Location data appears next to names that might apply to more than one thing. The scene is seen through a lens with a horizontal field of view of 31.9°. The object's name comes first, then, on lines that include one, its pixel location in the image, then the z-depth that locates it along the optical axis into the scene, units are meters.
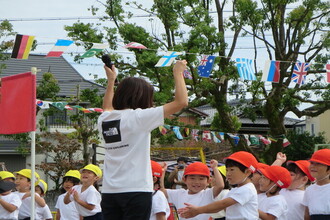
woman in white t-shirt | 4.25
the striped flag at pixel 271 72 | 13.30
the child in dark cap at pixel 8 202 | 8.11
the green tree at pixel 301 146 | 29.92
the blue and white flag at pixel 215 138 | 19.05
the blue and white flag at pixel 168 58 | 12.01
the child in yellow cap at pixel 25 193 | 8.89
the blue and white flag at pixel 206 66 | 14.32
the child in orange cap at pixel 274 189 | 6.64
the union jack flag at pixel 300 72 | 14.43
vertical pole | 5.30
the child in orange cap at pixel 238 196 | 5.32
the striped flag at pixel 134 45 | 11.89
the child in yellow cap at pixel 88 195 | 8.83
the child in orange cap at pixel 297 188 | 7.05
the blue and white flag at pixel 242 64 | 13.63
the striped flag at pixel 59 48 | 10.70
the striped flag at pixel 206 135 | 19.01
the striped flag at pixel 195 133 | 19.16
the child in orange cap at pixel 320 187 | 6.35
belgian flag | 10.20
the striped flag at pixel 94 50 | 11.20
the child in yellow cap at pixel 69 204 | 9.65
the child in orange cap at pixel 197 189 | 7.17
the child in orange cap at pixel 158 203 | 7.18
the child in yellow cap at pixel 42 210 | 9.26
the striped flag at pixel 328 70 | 13.59
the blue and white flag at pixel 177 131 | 18.58
